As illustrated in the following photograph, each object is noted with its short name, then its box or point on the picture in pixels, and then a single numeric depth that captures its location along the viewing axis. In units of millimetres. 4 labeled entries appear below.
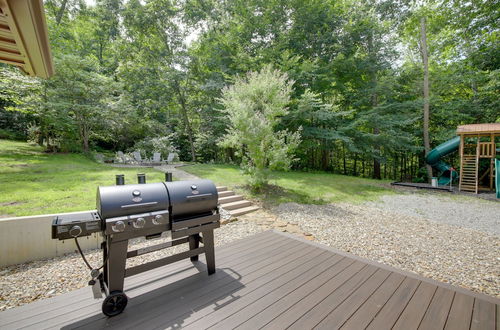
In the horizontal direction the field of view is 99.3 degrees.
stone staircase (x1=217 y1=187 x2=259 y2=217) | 5238
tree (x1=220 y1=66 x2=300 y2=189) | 6121
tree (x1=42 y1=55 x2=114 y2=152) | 9227
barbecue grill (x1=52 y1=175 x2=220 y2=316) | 1695
